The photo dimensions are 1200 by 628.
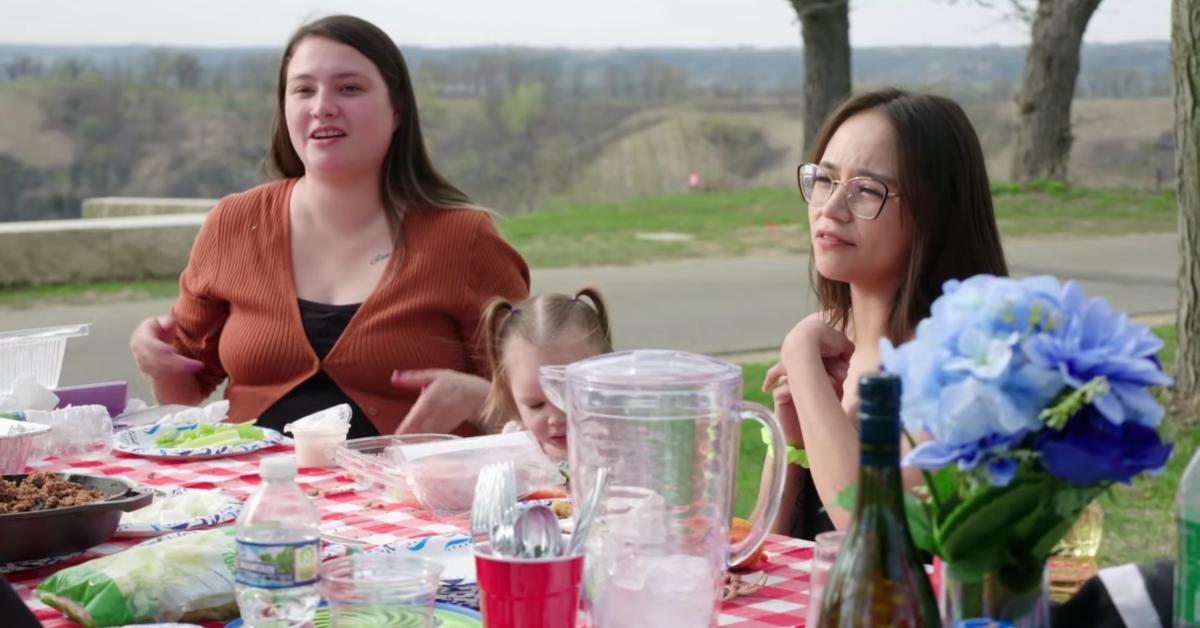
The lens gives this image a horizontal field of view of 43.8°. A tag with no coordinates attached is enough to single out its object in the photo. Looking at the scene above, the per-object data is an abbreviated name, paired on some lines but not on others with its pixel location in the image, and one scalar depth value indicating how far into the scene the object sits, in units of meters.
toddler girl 2.84
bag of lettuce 1.69
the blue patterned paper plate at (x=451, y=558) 1.79
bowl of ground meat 1.89
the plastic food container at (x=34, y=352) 3.06
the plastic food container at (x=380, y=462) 2.35
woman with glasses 2.40
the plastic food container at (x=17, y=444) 2.48
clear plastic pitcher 1.58
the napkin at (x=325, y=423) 2.68
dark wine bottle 1.20
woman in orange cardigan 3.48
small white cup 2.68
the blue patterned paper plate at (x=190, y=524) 2.15
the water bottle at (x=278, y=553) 1.47
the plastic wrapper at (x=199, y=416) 3.01
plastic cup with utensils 1.48
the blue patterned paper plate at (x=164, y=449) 2.81
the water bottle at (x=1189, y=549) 1.22
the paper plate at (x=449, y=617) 1.64
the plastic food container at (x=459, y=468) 2.23
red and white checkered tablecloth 1.79
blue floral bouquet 1.15
